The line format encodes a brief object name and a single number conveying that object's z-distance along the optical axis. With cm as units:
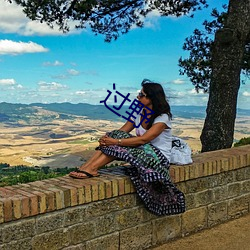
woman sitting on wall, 341
